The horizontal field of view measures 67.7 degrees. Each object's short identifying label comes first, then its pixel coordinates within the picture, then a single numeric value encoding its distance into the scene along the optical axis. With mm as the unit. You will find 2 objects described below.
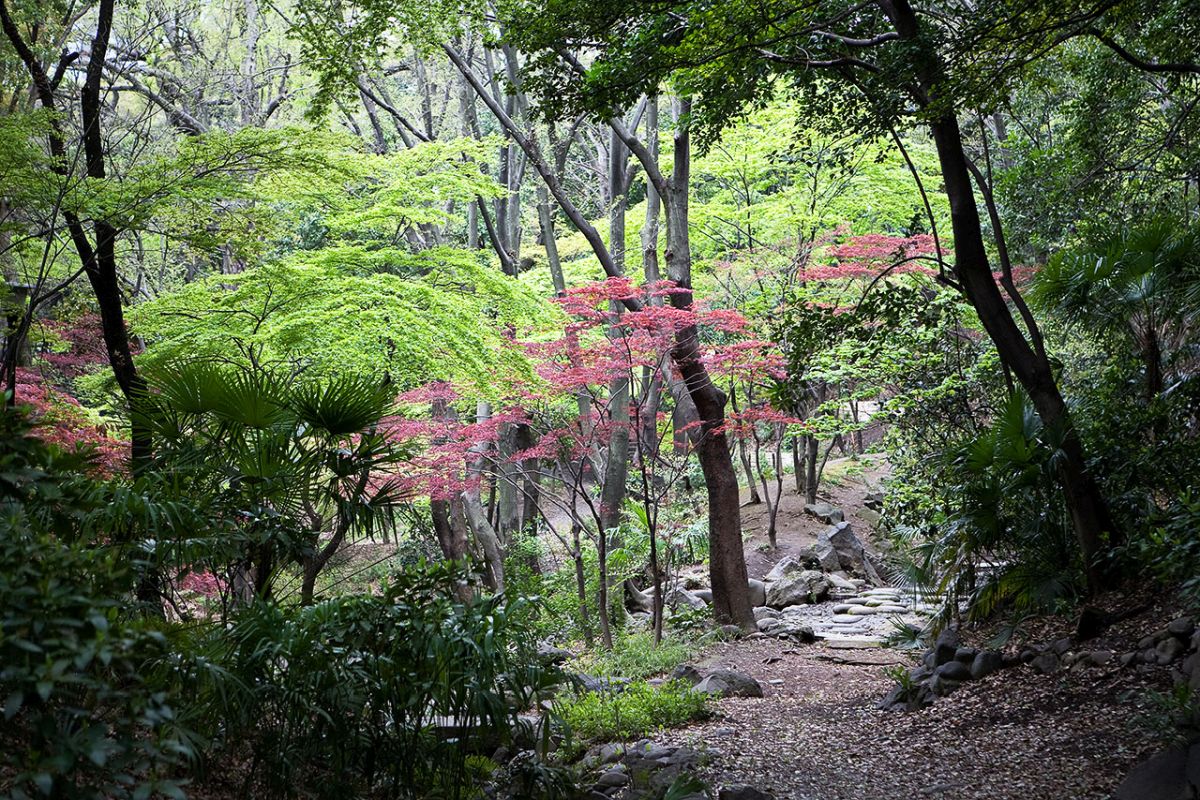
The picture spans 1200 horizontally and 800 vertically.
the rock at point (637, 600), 13852
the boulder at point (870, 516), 18469
